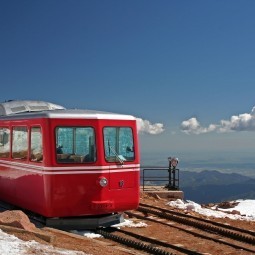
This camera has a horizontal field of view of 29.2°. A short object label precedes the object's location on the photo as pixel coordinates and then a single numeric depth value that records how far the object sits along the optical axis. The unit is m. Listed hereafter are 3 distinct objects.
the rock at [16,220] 9.47
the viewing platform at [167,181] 22.06
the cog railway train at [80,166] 11.42
